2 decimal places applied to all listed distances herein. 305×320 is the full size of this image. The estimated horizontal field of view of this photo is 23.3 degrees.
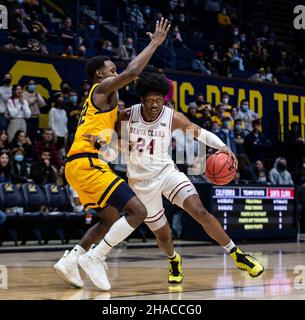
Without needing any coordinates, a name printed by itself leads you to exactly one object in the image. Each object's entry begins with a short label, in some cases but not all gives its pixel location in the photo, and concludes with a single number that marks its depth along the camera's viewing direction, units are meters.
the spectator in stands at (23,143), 14.34
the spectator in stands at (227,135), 17.23
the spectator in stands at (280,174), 17.44
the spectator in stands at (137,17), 19.68
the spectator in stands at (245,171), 16.50
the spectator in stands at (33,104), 15.46
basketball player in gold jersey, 6.37
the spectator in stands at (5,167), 13.37
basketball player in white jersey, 6.89
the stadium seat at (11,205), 13.21
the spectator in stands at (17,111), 14.59
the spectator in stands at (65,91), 15.98
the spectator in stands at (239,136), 18.03
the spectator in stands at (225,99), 19.33
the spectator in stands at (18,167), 13.94
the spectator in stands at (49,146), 14.54
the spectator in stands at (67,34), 17.38
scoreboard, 14.84
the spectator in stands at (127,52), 17.73
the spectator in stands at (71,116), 15.55
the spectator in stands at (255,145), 18.81
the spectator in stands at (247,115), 19.58
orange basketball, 7.05
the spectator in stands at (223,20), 24.19
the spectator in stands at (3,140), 13.83
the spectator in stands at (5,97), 14.58
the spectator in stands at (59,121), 15.23
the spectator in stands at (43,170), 14.22
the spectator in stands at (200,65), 20.48
